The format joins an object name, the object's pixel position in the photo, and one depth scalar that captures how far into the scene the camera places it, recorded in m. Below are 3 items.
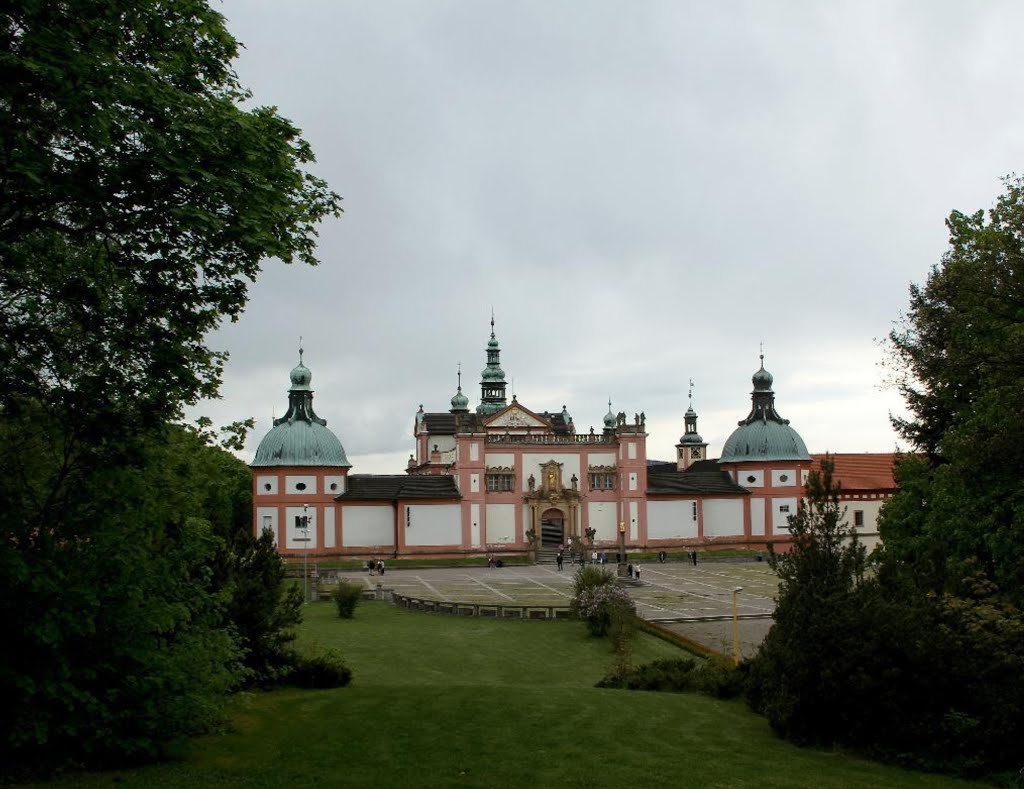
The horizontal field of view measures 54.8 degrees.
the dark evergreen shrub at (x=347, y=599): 34.28
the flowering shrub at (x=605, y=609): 28.84
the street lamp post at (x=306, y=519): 60.56
